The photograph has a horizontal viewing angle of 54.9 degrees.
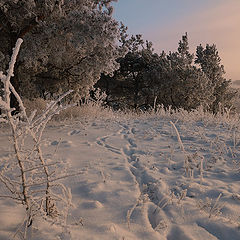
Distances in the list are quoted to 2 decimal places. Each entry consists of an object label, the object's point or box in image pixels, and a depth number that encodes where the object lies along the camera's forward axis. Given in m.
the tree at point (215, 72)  22.64
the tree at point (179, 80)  19.70
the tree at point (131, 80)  24.06
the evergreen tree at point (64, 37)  7.88
